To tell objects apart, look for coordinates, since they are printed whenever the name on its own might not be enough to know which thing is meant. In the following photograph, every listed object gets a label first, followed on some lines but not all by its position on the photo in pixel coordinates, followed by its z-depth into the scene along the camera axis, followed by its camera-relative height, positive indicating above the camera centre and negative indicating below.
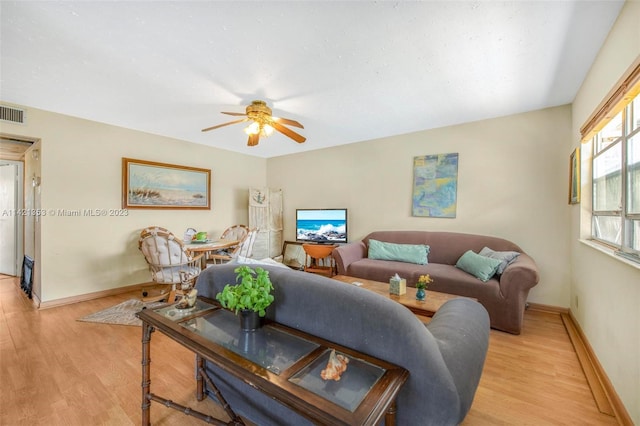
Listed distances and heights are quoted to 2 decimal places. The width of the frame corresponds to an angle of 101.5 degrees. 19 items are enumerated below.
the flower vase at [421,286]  2.33 -0.66
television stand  4.39 -0.77
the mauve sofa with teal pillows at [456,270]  2.54 -0.70
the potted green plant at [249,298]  1.12 -0.37
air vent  2.90 +1.07
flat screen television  4.62 -0.25
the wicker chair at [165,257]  3.00 -0.54
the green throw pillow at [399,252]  3.56 -0.56
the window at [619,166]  1.56 +0.35
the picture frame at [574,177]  2.57 +0.39
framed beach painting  3.90 +0.40
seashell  0.85 -0.52
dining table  3.30 -0.47
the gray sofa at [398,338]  0.87 -0.50
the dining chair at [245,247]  3.54 -0.50
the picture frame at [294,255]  5.20 -0.89
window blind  1.40 +0.71
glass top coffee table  0.72 -0.54
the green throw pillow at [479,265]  2.82 -0.59
